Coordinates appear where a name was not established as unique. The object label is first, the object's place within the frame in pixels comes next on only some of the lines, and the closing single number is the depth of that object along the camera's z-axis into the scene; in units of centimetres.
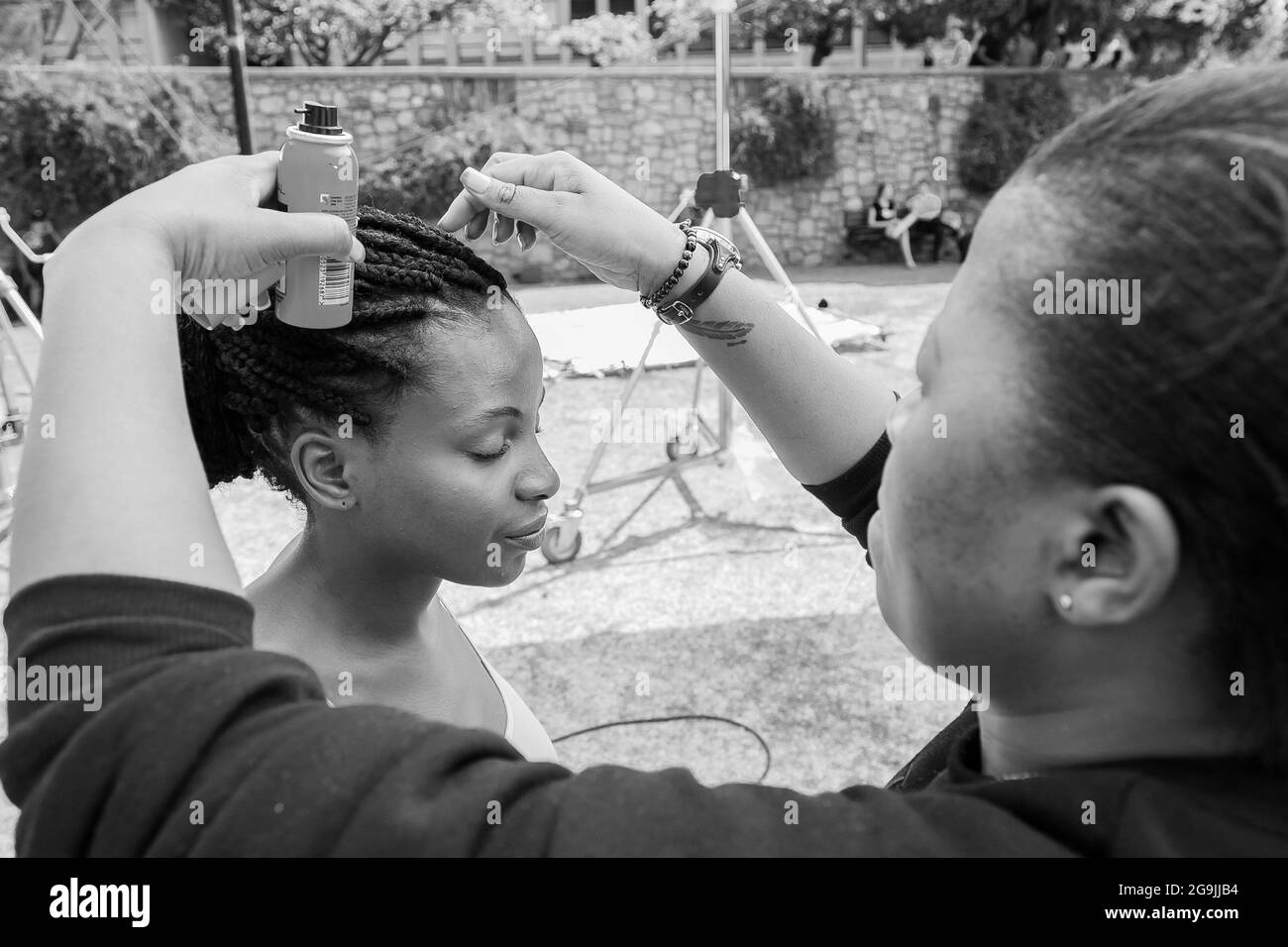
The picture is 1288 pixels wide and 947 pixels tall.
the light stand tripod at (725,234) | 365
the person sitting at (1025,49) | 1466
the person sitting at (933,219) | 1298
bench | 1341
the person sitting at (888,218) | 1310
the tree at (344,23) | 1382
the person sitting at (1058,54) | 1448
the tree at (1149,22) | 1427
